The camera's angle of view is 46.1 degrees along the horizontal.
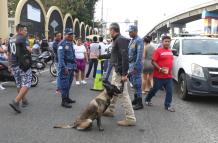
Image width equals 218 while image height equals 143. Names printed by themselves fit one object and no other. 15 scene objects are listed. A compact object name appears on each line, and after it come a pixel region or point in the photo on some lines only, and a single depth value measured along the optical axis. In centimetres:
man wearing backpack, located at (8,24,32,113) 538
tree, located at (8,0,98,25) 3132
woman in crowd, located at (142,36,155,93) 720
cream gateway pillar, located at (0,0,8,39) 1572
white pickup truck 601
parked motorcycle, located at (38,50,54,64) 1193
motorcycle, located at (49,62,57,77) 1023
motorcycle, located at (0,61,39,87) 797
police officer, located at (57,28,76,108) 563
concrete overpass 3457
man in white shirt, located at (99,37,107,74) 1016
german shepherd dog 435
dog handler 457
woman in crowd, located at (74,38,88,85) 852
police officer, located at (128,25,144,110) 543
